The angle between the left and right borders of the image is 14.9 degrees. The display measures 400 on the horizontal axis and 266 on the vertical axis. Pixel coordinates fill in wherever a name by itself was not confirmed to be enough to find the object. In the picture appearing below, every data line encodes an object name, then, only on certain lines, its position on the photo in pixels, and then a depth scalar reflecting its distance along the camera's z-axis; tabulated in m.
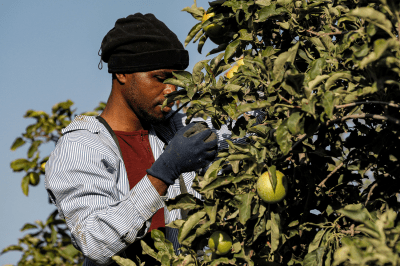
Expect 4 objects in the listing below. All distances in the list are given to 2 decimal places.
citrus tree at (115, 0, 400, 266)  2.99
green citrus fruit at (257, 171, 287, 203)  3.05
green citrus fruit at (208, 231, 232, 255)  3.11
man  3.32
